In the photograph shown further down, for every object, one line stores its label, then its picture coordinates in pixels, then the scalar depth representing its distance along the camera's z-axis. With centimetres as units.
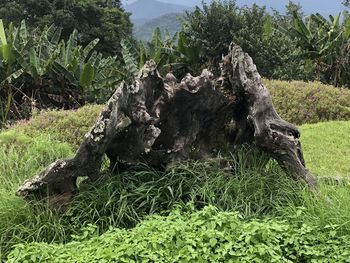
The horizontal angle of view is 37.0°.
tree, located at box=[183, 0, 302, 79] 1489
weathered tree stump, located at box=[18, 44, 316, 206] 491
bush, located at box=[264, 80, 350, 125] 1147
